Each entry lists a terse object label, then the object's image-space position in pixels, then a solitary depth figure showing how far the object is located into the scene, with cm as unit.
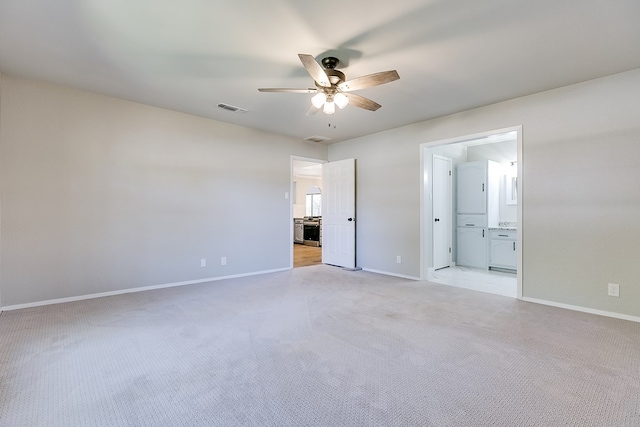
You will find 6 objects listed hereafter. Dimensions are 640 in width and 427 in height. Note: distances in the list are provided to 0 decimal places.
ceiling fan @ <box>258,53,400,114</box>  241
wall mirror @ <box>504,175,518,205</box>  585
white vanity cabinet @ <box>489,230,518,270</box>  512
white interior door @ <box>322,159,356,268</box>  564
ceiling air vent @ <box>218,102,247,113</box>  397
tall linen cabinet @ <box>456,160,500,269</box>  553
